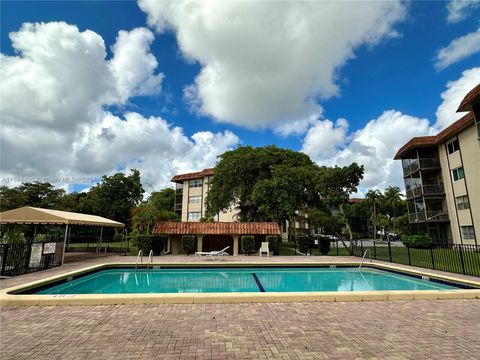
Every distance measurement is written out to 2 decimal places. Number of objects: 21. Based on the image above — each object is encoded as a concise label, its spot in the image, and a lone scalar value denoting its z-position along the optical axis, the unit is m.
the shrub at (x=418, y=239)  25.88
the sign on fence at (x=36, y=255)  11.64
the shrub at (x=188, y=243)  19.75
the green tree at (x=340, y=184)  19.23
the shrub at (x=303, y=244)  21.16
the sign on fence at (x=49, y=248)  12.39
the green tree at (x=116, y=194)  39.22
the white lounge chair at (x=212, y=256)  16.47
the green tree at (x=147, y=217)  29.03
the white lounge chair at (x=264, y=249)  18.84
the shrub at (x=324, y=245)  21.12
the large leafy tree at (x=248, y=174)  26.70
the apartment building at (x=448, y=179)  22.92
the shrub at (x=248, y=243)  20.14
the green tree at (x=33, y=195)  42.47
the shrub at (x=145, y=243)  19.06
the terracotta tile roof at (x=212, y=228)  20.12
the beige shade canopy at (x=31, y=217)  14.56
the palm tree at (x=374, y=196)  56.94
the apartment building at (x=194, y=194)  46.44
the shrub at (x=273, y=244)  20.30
